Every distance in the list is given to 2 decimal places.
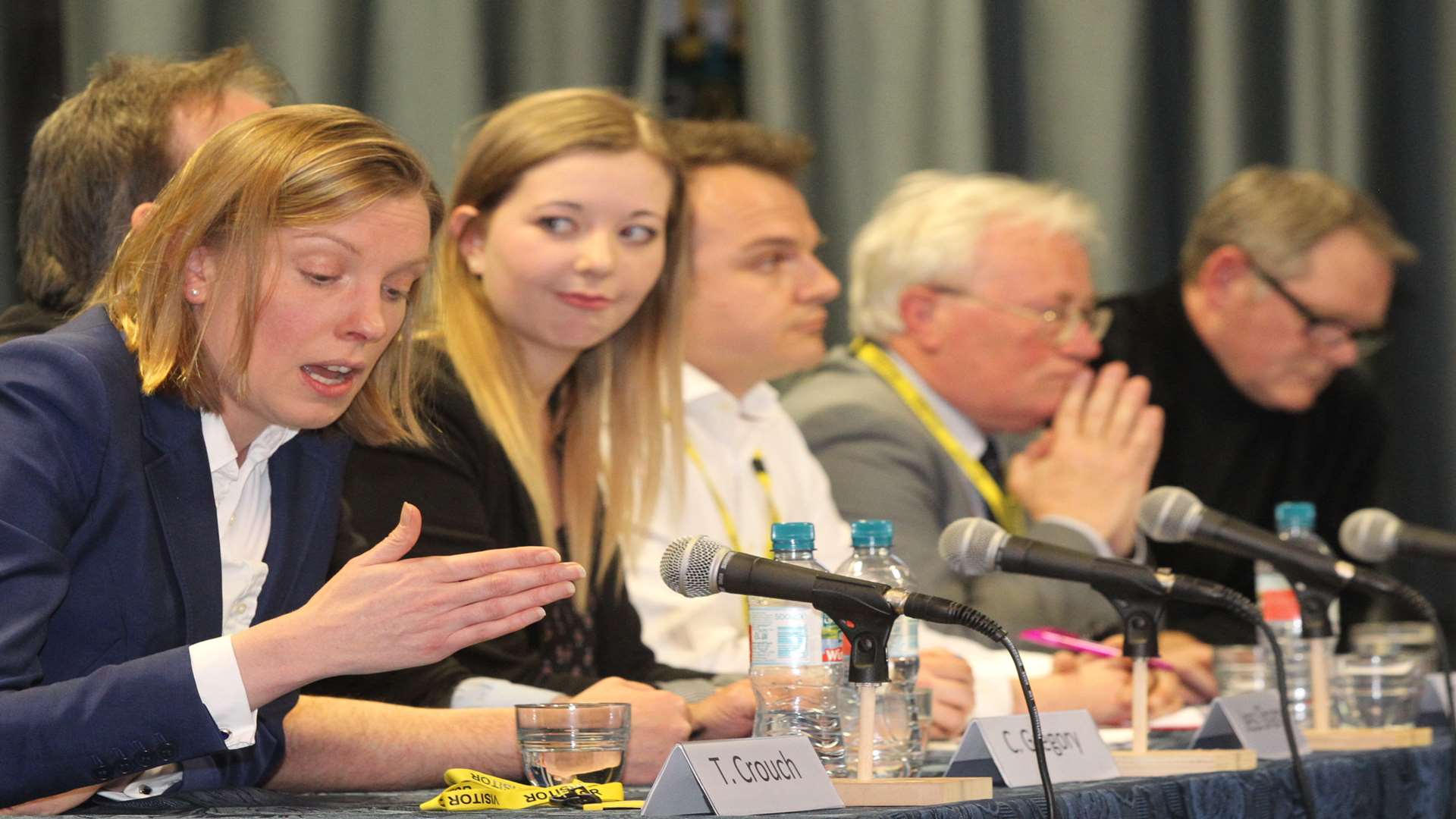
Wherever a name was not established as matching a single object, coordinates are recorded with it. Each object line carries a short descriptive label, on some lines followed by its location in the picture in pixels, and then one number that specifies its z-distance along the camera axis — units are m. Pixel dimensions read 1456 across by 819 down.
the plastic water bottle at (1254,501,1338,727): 6.10
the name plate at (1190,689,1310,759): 5.66
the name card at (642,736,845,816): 5.15
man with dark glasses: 8.00
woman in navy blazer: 5.17
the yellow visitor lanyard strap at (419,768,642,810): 5.24
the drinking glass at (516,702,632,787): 5.32
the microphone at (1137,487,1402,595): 5.76
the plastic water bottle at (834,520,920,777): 5.50
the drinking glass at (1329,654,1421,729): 5.96
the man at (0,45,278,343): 5.64
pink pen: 5.99
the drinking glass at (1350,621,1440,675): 6.05
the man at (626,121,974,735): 6.25
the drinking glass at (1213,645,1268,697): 6.14
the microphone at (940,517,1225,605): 5.52
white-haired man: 6.46
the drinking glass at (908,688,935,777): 5.54
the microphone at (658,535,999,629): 5.25
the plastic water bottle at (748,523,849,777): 5.42
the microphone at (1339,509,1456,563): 5.99
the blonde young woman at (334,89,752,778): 5.94
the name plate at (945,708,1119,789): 5.40
